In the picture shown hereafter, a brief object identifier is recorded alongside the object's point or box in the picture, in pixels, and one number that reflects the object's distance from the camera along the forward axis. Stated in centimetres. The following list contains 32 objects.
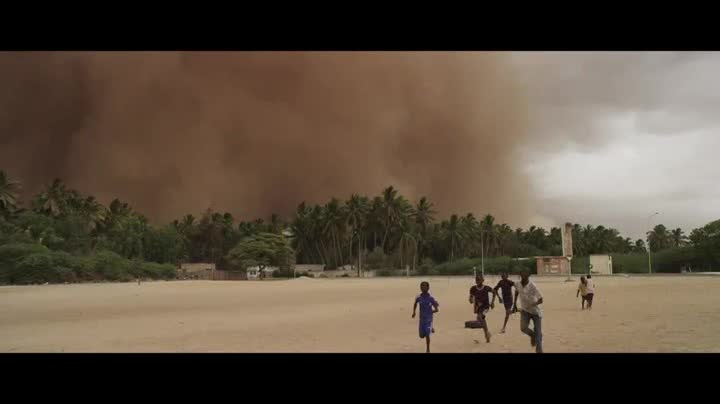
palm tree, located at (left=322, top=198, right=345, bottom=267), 10238
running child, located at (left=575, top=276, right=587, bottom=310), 1938
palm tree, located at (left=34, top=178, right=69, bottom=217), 7744
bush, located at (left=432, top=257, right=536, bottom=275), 7675
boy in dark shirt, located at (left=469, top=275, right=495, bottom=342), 1117
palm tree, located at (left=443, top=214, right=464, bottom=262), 10562
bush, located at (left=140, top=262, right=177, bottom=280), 6819
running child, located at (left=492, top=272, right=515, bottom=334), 1293
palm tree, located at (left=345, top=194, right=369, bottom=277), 10119
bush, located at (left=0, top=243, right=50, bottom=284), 5056
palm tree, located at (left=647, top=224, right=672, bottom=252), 16100
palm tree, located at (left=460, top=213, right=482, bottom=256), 10754
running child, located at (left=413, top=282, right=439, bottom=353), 957
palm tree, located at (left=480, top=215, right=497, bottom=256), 11056
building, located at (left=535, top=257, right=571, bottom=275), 6631
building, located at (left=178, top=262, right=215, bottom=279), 7876
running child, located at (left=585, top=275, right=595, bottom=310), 1916
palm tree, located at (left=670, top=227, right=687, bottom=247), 16425
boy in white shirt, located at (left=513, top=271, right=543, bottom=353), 945
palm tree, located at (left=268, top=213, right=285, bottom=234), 10475
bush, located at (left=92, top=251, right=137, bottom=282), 5991
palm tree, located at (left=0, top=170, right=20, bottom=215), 6819
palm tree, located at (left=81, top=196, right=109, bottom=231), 8275
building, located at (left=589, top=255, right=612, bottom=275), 6756
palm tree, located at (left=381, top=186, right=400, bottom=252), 10100
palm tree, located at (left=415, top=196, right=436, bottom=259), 10675
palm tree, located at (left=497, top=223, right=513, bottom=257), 11275
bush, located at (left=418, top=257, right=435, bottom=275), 8444
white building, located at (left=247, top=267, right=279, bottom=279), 7969
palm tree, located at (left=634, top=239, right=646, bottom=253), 12812
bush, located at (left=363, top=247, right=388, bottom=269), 9375
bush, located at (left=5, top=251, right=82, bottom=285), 5075
